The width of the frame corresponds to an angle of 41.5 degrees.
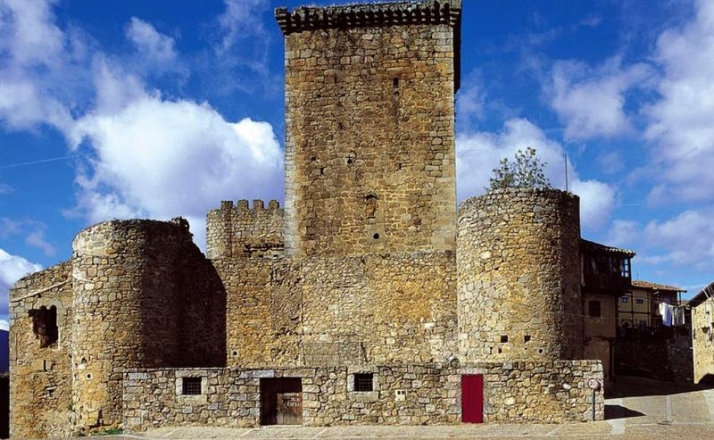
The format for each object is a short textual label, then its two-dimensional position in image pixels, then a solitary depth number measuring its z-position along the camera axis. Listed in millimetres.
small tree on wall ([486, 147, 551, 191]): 33000
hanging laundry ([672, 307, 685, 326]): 38250
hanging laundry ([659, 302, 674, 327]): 37438
